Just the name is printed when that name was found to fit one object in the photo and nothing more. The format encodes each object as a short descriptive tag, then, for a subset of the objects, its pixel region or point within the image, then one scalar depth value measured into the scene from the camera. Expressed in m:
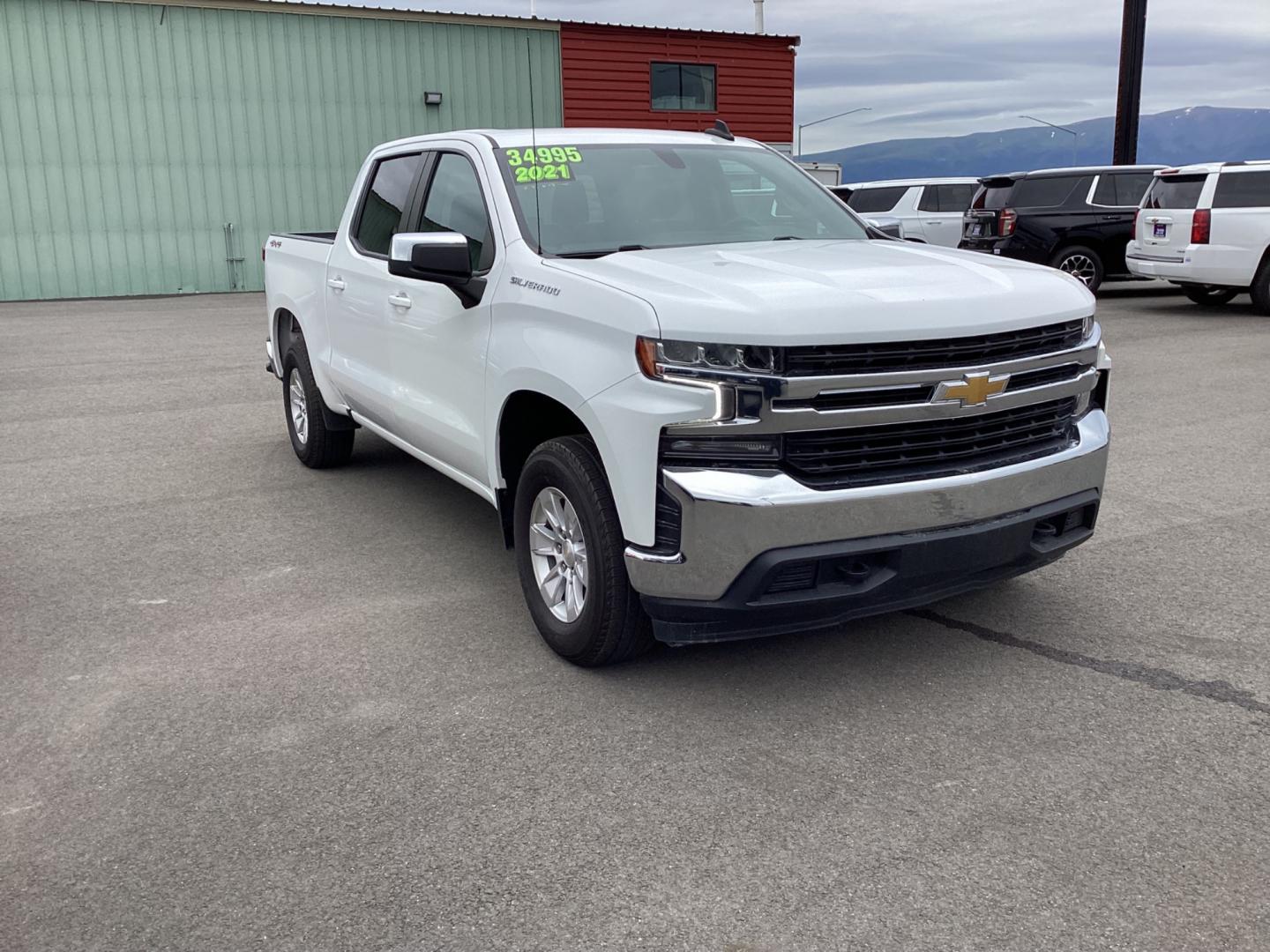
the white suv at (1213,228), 14.28
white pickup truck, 3.51
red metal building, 26.08
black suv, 17.25
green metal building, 21.03
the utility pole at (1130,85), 23.66
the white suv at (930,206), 20.75
